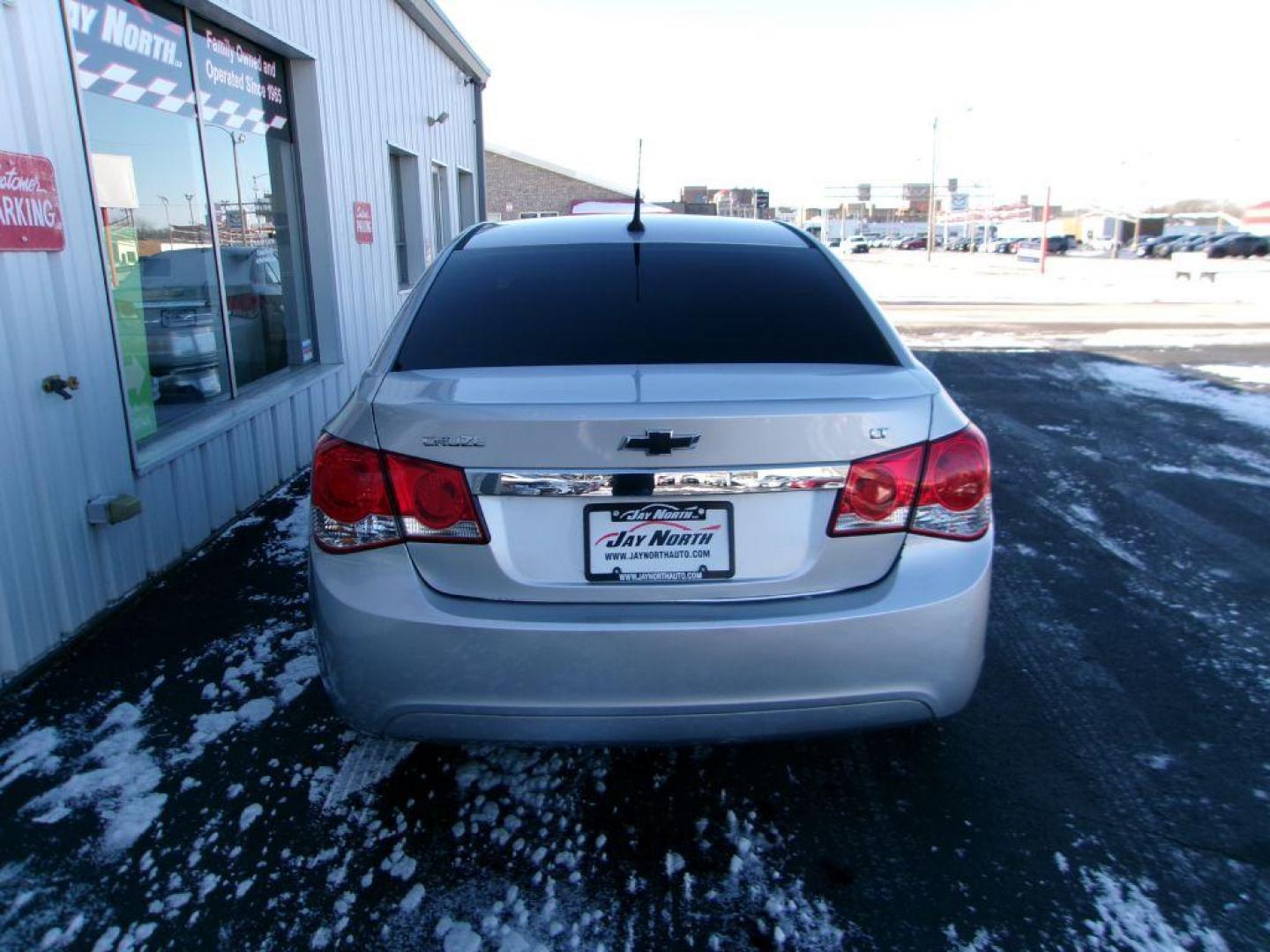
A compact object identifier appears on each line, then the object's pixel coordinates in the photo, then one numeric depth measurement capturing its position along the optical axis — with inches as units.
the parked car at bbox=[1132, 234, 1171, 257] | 2450.8
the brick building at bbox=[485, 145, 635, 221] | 1385.3
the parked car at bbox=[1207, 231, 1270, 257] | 2166.6
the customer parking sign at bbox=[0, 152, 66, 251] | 134.7
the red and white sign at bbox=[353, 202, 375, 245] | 311.9
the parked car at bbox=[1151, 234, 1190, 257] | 2373.0
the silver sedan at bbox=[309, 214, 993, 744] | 88.2
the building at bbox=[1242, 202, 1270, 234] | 2493.8
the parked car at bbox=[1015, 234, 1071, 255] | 2738.7
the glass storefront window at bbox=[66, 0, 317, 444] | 184.1
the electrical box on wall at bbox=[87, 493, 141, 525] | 154.5
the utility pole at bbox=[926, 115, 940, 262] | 2178.8
